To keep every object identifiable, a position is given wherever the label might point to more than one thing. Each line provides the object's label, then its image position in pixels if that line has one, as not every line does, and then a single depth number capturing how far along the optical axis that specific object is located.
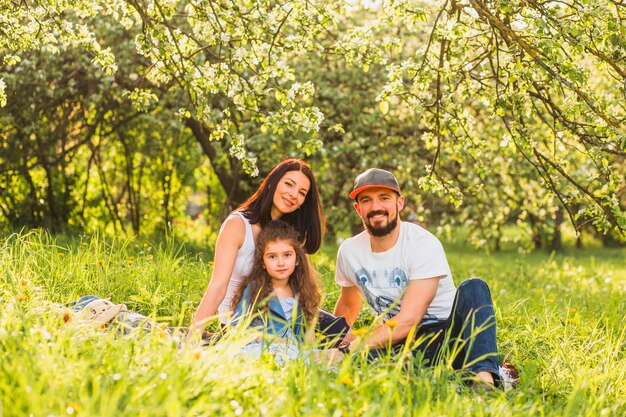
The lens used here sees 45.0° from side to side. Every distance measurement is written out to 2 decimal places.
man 4.14
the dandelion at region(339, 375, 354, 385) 2.99
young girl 4.45
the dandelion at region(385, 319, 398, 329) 3.65
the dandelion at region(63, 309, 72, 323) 3.71
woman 4.52
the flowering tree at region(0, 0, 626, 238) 4.48
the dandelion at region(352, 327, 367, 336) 3.27
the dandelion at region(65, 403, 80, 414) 2.47
